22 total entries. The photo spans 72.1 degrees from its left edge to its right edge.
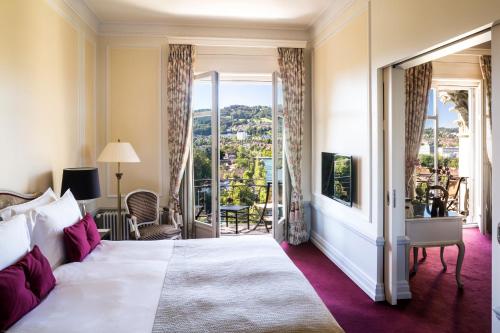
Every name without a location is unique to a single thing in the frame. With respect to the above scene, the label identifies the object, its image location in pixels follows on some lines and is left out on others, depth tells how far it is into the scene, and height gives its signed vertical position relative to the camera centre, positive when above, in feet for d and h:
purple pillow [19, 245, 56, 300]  6.34 -2.02
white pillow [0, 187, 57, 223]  7.70 -0.95
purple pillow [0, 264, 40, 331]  5.44 -2.14
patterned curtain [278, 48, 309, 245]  16.65 +2.11
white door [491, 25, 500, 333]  6.61 -0.09
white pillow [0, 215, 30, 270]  6.14 -1.39
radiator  15.33 -2.52
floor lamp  13.32 +0.53
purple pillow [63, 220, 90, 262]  8.41 -1.91
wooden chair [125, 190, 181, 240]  13.78 -2.25
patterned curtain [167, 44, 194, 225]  15.88 +2.60
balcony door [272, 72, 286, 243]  16.33 +0.06
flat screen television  12.60 -0.50
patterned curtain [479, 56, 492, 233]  18.49 +1.34
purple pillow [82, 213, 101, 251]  9.32 -1.82
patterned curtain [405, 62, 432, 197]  17.63 +3.04
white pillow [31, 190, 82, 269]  7.86 -1.48
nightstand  11.91 -2.32
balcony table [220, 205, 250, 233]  19.20 -2.82
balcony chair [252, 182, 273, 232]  20.62 -3.00
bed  5.62 -2.50
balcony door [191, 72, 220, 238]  15.93 +0.51
